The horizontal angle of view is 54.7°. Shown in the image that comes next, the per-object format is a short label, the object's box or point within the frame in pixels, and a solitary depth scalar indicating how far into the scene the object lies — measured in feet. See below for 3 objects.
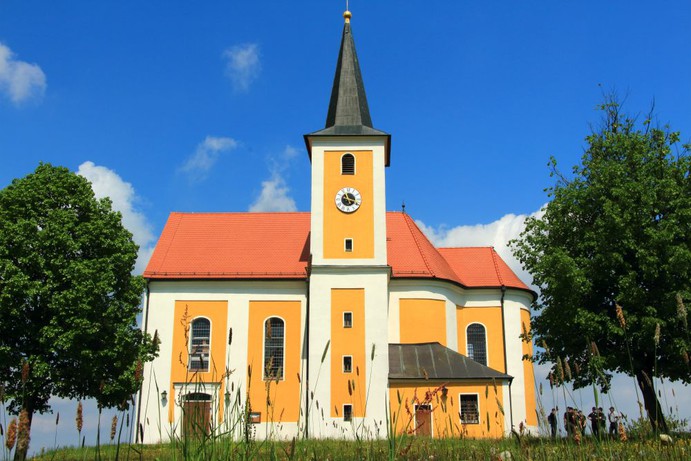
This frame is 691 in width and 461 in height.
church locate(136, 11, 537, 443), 97.04
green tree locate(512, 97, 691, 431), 69.10
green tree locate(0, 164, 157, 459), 77.82
